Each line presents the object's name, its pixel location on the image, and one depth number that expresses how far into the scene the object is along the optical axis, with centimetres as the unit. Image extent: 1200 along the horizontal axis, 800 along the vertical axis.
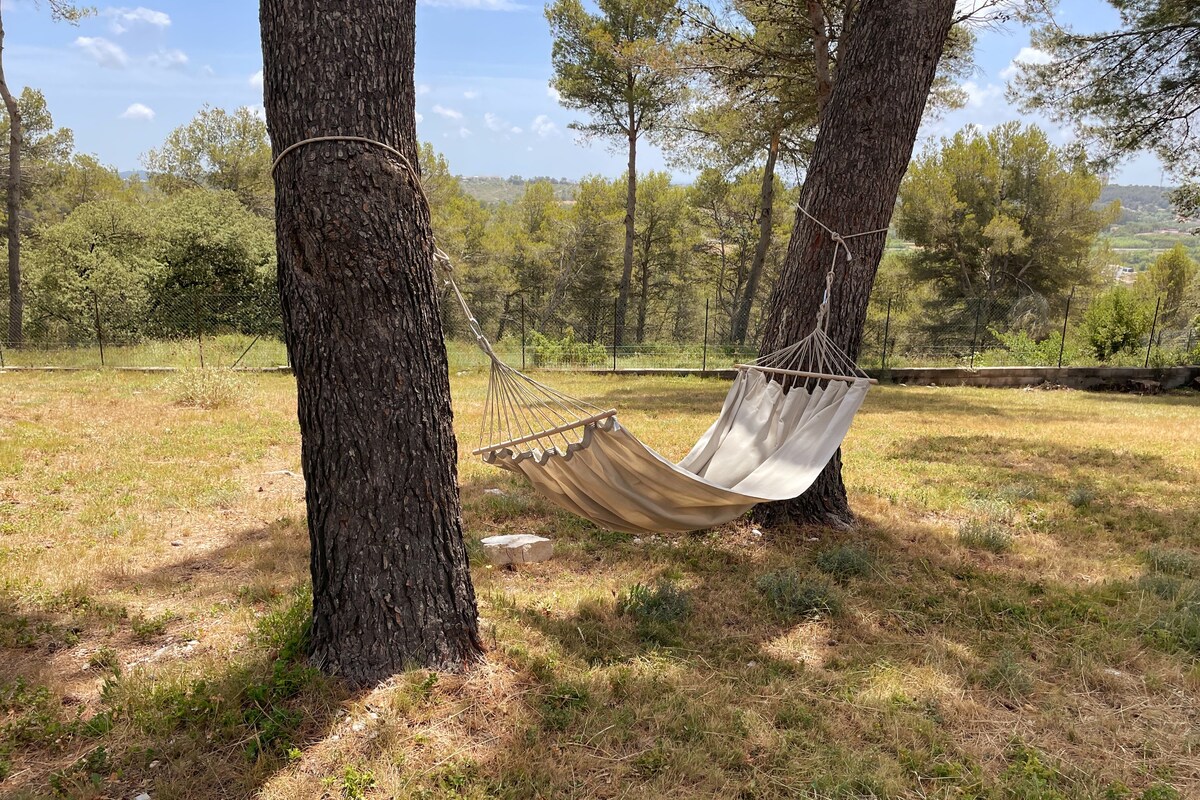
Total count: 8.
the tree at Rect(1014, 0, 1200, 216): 684
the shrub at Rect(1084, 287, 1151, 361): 1070
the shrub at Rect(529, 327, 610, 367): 1098
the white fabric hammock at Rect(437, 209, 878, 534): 227
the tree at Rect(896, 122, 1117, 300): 1617
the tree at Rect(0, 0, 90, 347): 1051
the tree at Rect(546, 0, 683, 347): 1275
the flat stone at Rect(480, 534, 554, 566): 293
